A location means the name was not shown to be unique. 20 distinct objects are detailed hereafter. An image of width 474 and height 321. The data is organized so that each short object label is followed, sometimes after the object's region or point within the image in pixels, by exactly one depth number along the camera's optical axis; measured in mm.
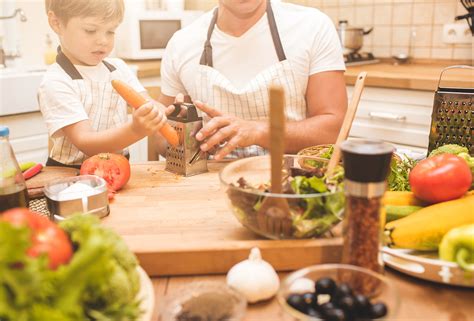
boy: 1370
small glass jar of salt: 931
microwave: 2916
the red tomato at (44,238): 550
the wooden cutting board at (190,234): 801
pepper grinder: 655
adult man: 1641
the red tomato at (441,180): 846
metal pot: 2775
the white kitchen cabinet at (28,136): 2291
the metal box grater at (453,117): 1175
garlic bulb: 702
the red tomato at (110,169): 1145
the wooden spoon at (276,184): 610
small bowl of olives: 578
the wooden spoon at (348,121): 866
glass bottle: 941
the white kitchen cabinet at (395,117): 2203
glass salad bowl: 782
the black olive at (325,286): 628
